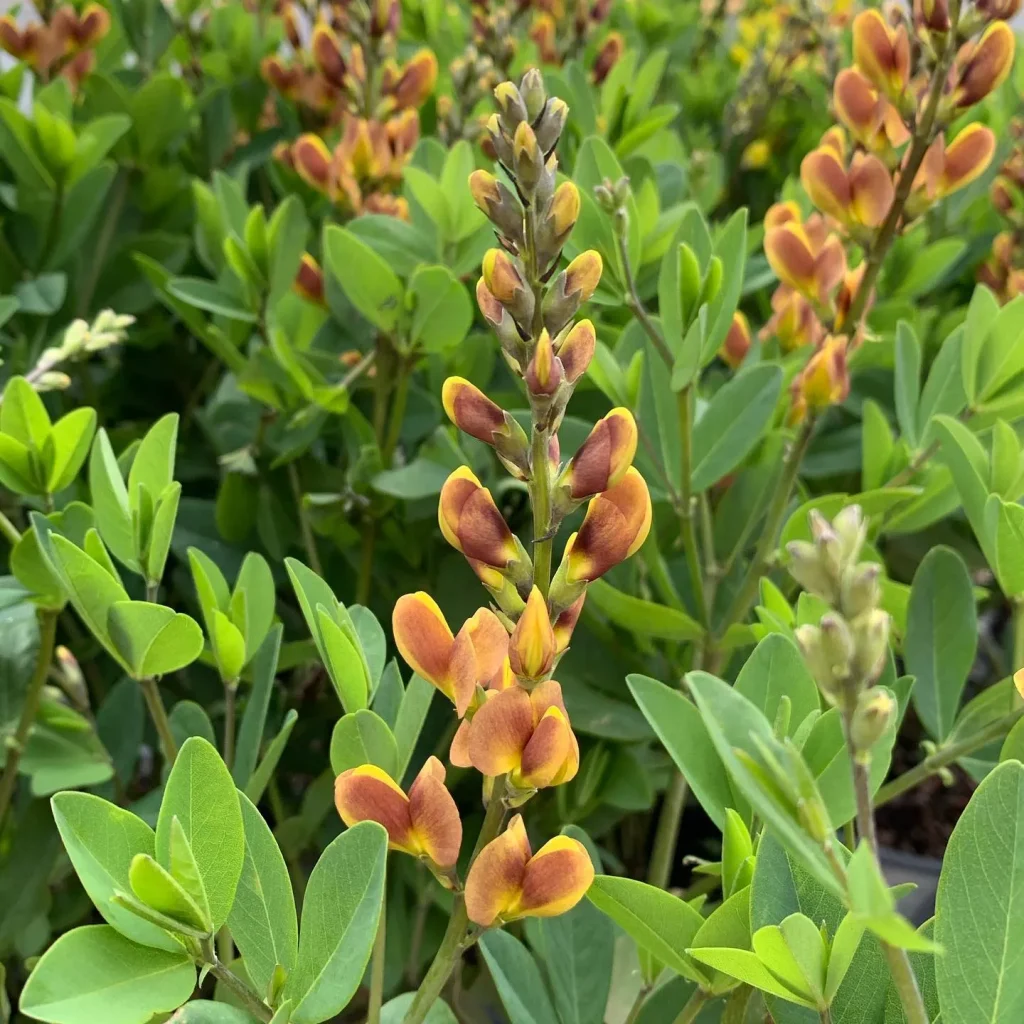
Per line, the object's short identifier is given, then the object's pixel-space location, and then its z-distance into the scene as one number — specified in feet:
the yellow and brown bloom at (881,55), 1.79
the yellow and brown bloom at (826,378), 1.74
